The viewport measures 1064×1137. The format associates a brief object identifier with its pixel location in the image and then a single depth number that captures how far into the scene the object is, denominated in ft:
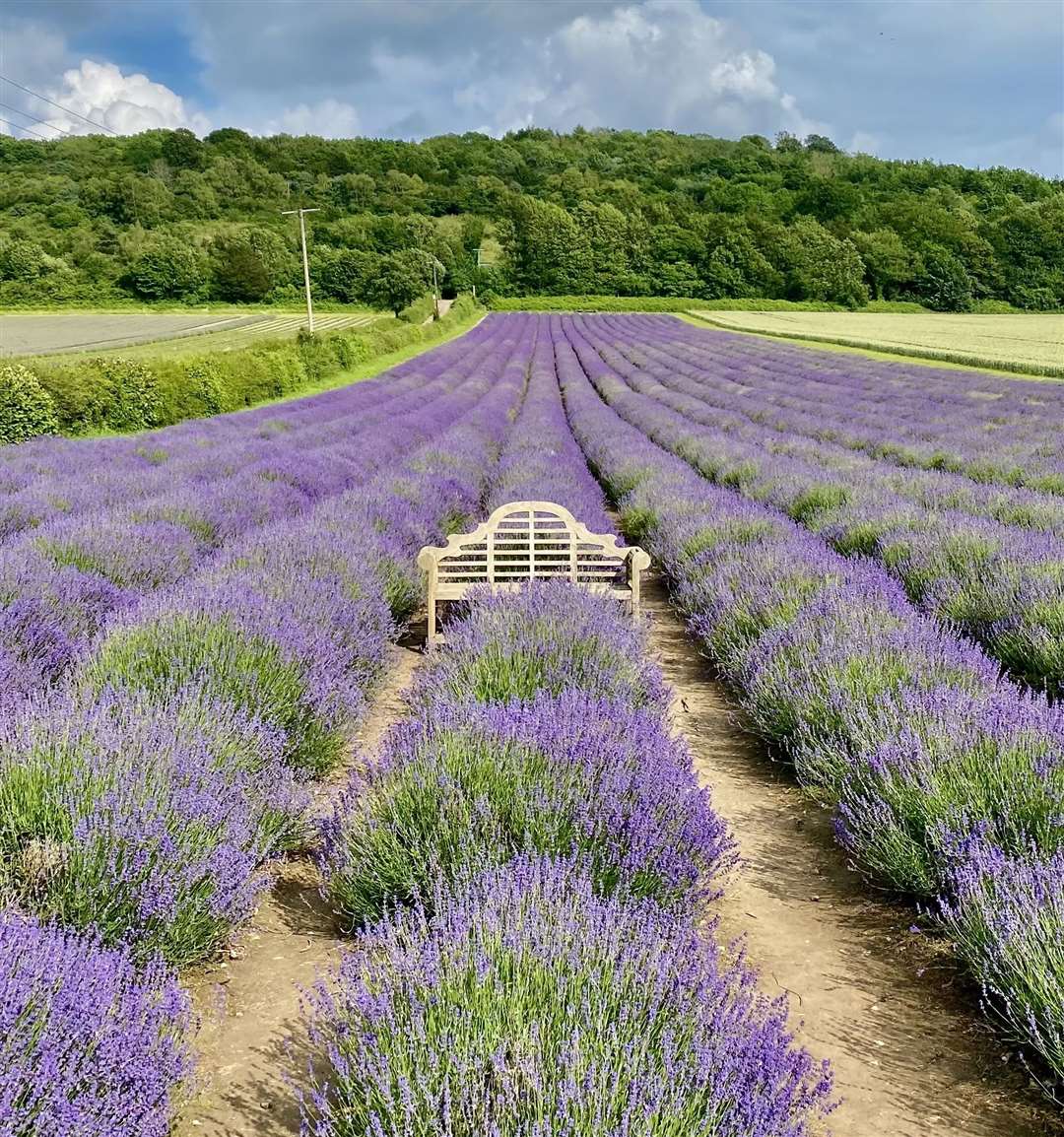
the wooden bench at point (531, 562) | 17.49
